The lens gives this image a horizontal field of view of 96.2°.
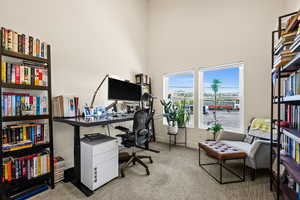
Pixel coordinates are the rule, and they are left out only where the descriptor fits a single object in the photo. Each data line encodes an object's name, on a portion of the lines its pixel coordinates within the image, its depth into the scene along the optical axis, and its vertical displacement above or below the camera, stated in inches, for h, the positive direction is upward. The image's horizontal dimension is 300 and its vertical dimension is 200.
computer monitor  88.7 +6.7
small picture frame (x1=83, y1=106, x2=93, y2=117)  83.6 -7.5
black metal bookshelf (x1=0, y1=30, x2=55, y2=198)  54.0 -22.7
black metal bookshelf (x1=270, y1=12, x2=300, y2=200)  44.6 -22.5
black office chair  78.2 -20.6
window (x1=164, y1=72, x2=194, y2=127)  131.1 +11.0
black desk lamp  96.0 +1.0
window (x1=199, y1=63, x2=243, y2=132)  109.7 +2.4
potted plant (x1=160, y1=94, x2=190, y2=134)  123.0 -15.2
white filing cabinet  62.8 -30.5
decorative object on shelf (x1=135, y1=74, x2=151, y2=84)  134.4 +21.5
